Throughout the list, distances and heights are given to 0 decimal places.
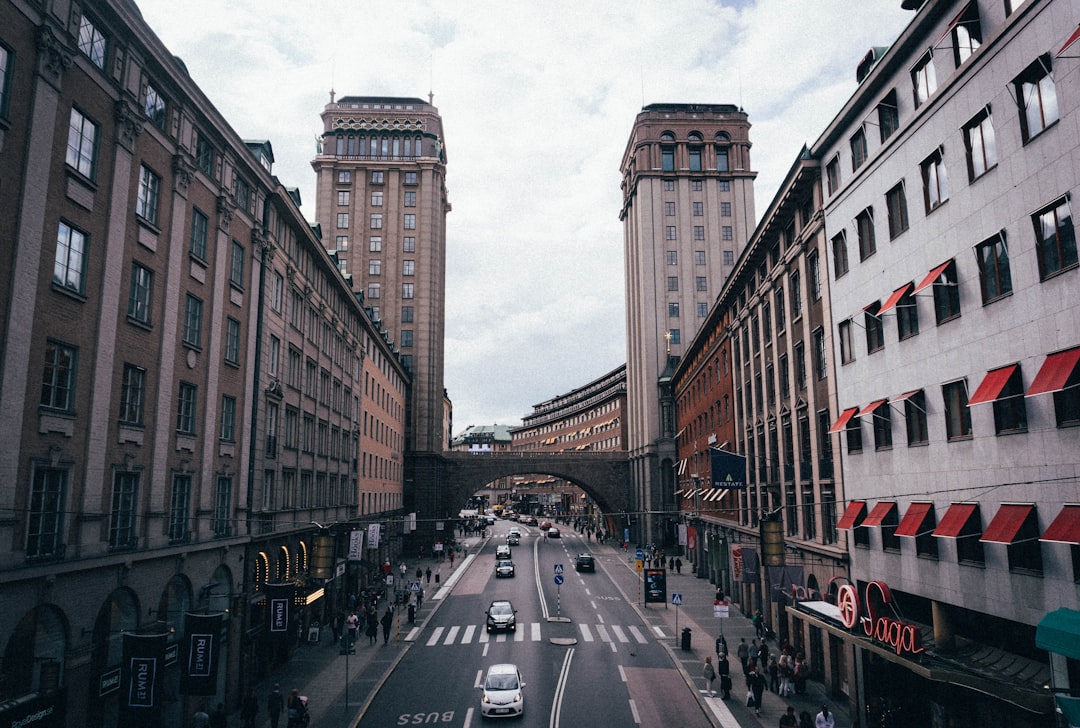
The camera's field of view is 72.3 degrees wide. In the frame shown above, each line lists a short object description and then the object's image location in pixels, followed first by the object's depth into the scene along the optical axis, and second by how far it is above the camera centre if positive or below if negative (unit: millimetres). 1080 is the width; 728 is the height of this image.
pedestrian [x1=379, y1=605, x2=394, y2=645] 39875 -7347
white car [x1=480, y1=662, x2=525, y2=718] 25844 -7346
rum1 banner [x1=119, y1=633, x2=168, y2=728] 20203 -5068
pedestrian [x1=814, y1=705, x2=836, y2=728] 23266 -7312
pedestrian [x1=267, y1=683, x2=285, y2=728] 25781 -7649
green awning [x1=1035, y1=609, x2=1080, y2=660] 14789 -3034
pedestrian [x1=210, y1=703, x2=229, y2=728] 24969 -7742
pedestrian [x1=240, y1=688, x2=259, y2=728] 25375 -7618
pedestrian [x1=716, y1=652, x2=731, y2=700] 29156 -7563
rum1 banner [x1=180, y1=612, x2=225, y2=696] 22516 -5119
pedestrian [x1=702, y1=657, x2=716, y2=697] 30578 -7694
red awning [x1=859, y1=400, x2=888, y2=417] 25406 +2675
